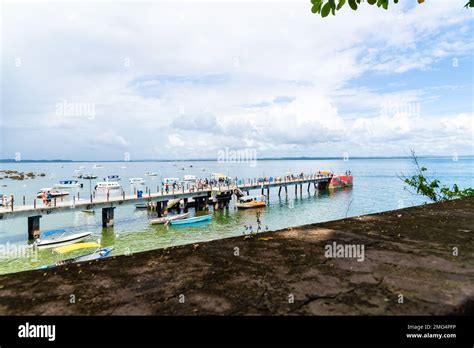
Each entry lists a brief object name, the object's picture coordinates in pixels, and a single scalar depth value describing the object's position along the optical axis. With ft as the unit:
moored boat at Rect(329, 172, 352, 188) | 239.30
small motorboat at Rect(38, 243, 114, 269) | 67.62
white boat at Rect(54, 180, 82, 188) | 291.30
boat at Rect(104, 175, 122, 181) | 385.05
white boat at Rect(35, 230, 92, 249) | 86.58
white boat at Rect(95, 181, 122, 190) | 228.63
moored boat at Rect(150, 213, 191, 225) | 118.55
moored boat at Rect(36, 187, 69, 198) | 196.65
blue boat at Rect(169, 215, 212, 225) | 115.96
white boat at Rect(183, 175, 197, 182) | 282.44
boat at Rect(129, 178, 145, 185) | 320.60
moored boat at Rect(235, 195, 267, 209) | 153.28
